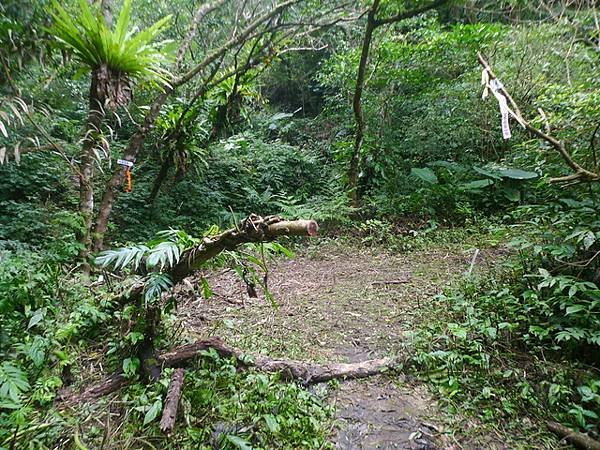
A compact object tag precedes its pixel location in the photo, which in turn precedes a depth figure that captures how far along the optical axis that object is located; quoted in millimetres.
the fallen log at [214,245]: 1509
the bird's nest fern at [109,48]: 2520
